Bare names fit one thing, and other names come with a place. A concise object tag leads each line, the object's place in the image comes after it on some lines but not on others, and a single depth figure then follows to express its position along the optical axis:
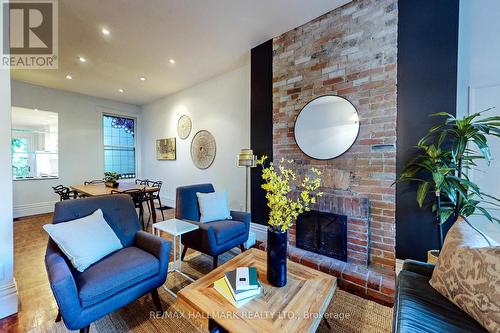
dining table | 3.53
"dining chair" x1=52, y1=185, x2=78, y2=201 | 4.15
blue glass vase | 1.40
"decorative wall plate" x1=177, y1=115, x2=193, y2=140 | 4.99
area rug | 1.59
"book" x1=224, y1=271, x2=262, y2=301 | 1.25
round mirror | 2.41
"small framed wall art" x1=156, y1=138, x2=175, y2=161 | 5.45
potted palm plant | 1.61
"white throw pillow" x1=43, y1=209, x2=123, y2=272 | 1.52
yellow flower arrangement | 1.36
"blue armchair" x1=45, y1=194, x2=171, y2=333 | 1.28
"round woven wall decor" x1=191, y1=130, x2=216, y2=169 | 4.45
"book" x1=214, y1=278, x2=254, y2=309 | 1.23
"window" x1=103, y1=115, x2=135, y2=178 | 5.95
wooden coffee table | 1.10
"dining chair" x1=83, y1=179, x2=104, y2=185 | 4.77
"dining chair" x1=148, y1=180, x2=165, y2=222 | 4.25
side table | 2.02
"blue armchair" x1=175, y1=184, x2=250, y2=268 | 2.29
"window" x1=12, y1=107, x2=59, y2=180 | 4.68
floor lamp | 2.95
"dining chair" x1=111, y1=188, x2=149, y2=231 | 3.58
